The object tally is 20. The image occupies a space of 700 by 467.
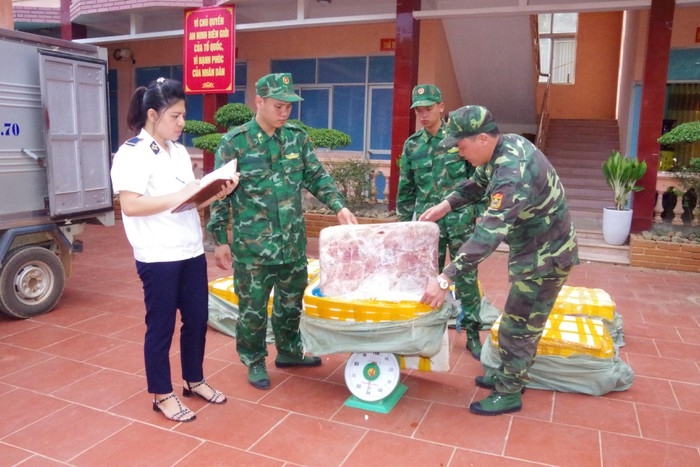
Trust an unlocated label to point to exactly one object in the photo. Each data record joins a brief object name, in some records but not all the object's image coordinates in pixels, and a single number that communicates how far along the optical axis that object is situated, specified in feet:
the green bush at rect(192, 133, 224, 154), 23.77
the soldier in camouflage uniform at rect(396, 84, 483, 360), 12.39
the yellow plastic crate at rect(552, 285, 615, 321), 13.70
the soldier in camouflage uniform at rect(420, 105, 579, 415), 8.86
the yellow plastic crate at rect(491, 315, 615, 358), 11.05
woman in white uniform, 8.73
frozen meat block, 10.35
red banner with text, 26.30
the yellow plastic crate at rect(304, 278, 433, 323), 9.55
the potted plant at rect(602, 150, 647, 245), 22.56
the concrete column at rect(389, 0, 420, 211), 26.17
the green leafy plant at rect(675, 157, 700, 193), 22.35
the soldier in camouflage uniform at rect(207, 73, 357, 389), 10.39
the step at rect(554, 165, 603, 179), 34.14
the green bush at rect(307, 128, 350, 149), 24.32
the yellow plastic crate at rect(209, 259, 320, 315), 14.17
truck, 14.65
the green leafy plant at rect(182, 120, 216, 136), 24.34
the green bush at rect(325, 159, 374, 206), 27.48
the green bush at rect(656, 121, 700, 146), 21.06
